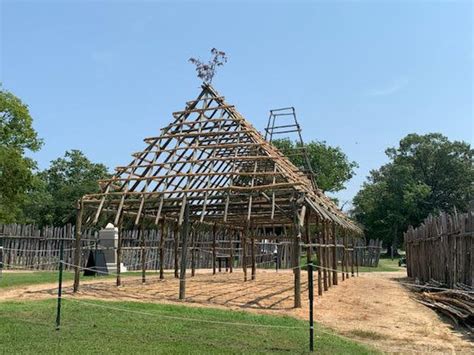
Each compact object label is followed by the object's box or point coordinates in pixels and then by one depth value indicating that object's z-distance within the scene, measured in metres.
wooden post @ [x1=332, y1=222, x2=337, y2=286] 19.16
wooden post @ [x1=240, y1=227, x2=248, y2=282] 21.65
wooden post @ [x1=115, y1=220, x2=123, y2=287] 17.05
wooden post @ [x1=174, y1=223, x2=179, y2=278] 19.77
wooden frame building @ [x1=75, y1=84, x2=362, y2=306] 14.50
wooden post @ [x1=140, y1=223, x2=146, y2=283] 18.71
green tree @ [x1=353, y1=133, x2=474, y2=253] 52.97
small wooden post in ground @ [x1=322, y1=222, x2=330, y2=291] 17.17
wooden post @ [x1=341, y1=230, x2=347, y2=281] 23.47
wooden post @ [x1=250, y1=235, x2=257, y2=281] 21.92
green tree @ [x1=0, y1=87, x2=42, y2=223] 29.48
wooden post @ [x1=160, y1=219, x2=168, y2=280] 20.02
